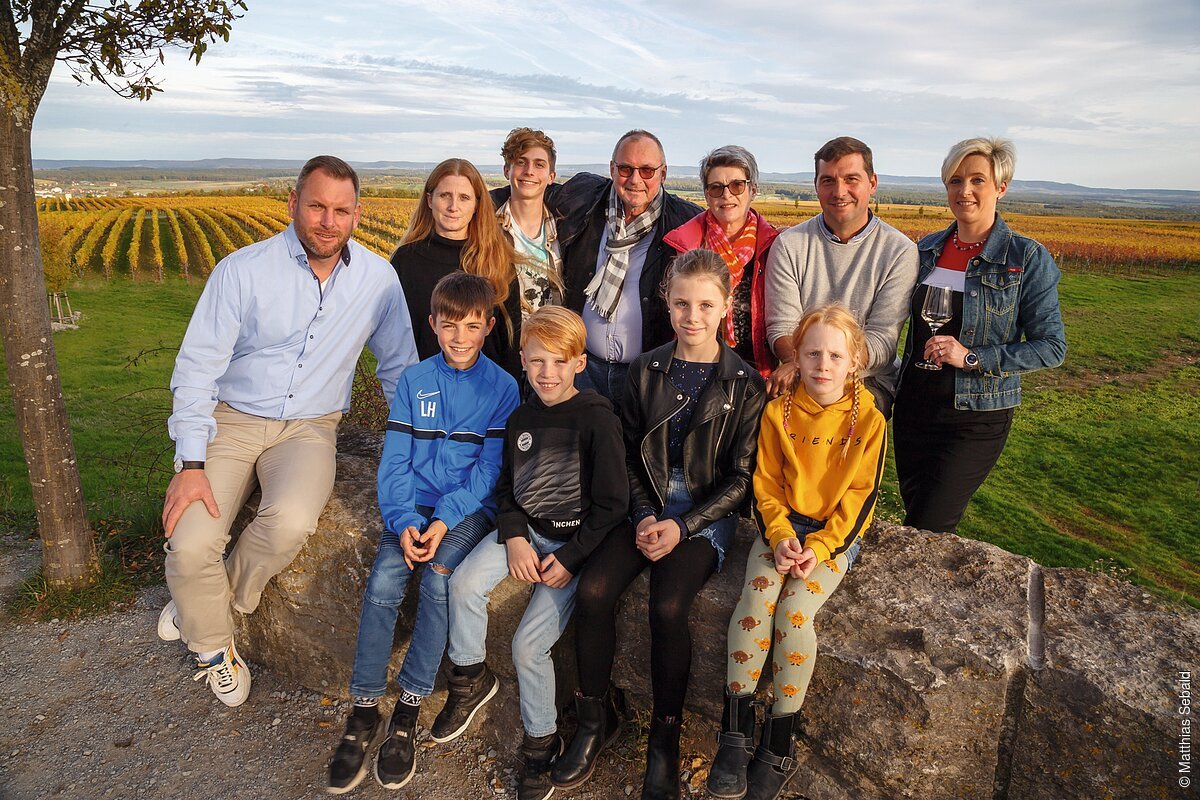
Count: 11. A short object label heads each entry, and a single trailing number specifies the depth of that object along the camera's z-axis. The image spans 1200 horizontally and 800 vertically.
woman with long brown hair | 3.97
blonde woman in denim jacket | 3.32
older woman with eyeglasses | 3.63
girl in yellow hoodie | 2.56
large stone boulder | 2.25
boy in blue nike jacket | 2.96
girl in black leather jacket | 2.72
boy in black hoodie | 2.86
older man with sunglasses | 3.93
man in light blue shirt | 3.25
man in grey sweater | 3.45
